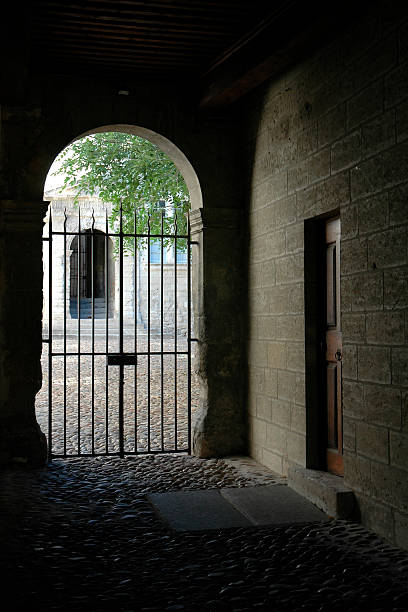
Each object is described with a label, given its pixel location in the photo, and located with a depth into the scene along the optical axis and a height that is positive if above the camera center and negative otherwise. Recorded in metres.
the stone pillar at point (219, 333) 6.77 -0.16
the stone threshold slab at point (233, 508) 4.59 -1.41
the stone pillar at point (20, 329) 6.16 -0.09
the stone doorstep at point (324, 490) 4.59 -1.28
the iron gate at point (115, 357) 7.18 -0.72
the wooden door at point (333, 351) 5.14 -0.27
